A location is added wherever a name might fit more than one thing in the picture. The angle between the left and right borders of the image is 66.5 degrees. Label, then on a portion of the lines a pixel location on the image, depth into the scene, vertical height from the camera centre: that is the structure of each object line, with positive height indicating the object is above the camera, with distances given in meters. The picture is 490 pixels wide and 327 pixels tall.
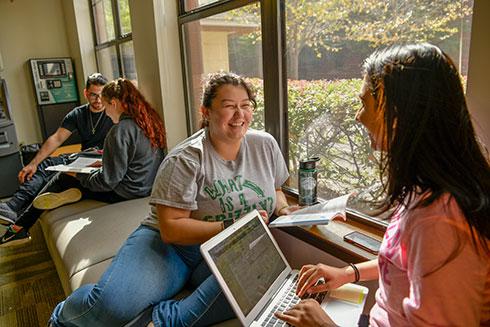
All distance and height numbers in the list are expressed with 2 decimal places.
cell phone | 1.22 -0.58
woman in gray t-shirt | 1.27 -0.51
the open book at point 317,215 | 1.22 -0.48
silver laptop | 1.03 -0.61
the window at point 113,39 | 3.34 +0.39
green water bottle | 1.51 -0.44
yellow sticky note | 1.06 -0.63
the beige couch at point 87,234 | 1.64 -0.76
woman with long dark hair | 0.64 -0.23
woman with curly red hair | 2.11 -0.47
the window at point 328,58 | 1.13 +0.04
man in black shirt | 2.67 -0.41
